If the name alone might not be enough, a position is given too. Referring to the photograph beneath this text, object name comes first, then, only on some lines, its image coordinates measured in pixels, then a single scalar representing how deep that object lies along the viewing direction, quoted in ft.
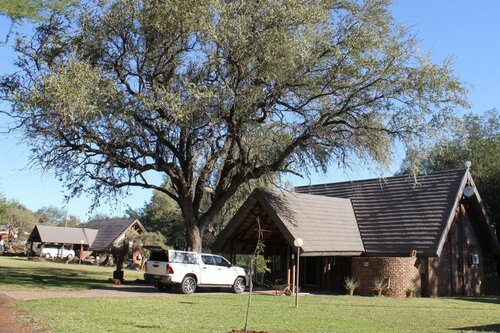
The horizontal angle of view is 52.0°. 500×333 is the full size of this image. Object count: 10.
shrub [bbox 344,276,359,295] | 78.43
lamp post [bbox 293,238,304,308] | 59.19
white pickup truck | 68.13
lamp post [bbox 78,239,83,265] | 190.75
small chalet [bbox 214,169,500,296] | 79.00
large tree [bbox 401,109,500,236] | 125.59
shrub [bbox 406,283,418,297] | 76.86
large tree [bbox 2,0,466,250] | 62.34
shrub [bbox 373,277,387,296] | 76.18
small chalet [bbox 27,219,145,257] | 198.08
